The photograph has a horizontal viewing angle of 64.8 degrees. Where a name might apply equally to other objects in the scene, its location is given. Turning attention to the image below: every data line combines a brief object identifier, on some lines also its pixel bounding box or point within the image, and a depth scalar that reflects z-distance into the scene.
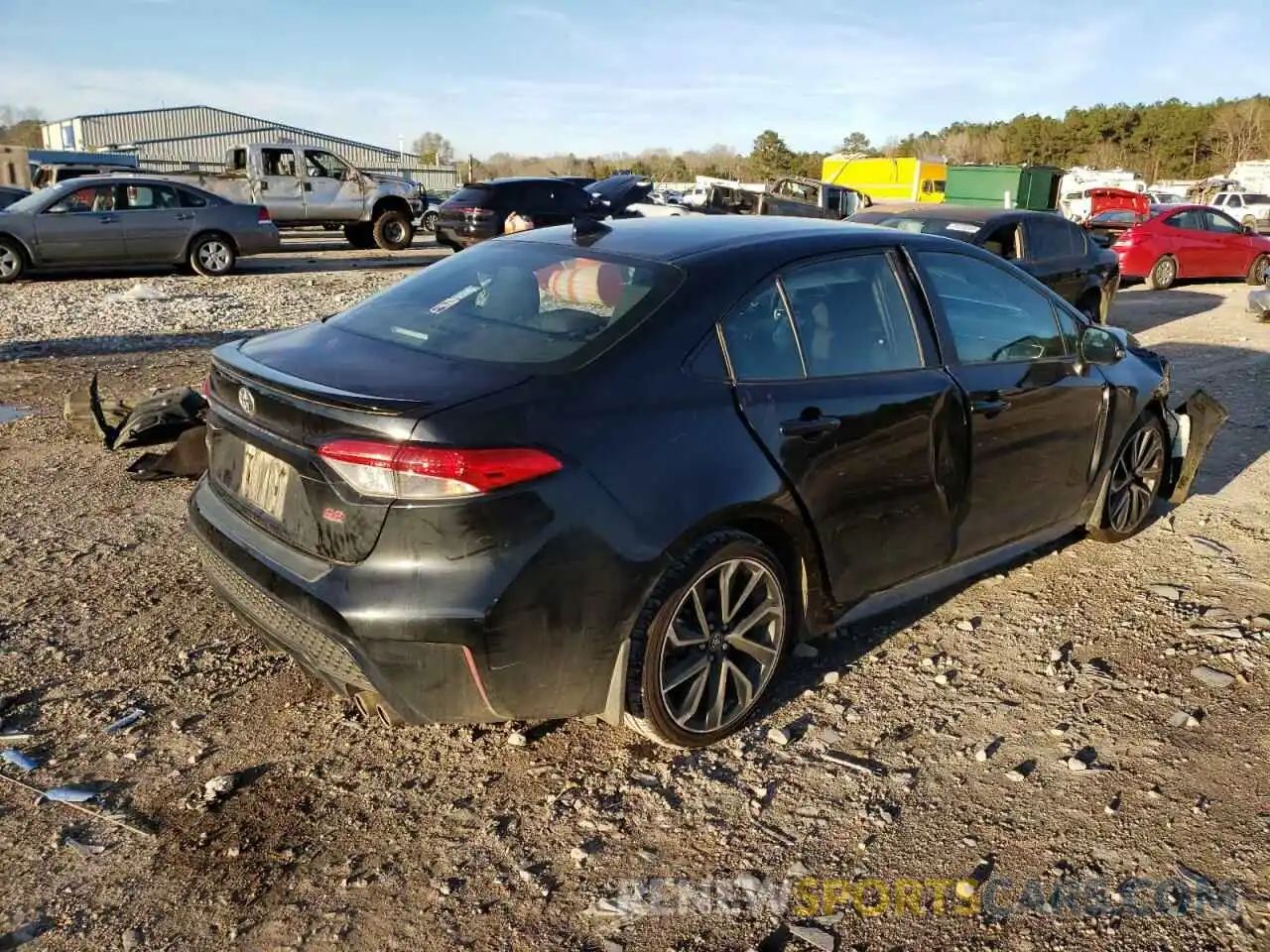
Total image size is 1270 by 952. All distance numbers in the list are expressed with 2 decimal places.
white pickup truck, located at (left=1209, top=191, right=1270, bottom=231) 36.00
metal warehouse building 46.94
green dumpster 27.27
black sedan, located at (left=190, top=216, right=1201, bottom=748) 2.66
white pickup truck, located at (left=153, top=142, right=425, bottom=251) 20.03
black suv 18.25
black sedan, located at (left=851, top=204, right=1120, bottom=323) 9.89
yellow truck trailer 33.44
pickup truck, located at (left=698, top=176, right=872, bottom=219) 21.27
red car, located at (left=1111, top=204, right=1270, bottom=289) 17.00
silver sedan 14.77
